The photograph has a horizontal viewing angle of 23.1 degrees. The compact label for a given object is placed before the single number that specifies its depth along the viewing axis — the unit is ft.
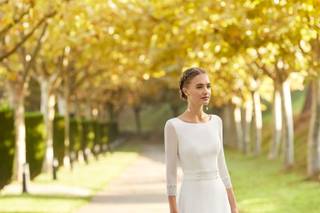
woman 20.20
